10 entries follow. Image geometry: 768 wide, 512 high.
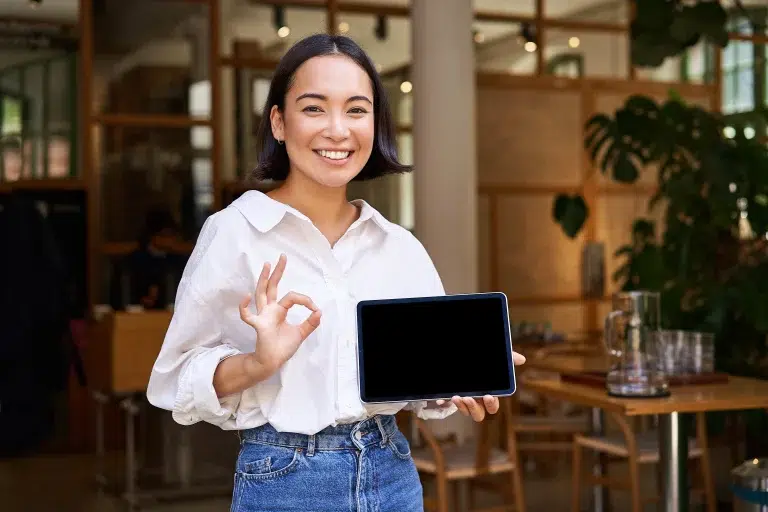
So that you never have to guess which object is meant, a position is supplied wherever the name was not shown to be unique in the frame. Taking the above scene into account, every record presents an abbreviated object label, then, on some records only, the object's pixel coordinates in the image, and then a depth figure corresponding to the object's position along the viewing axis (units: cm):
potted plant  511
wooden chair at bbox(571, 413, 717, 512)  468
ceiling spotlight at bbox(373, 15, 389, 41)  830
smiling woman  166
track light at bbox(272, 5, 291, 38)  814
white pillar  648
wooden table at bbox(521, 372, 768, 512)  360
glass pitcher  378
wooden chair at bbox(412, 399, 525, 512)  453
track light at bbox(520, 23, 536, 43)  868
